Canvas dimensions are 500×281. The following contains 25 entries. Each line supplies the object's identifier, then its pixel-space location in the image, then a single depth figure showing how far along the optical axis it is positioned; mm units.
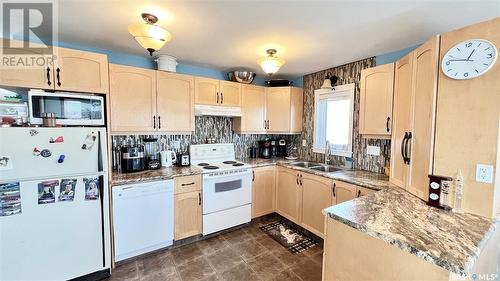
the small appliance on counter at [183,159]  2950
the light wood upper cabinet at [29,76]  1702
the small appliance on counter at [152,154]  2678
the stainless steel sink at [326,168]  2980
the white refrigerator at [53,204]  1610
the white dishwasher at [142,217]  2139
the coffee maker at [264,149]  3740
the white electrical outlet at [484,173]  1263
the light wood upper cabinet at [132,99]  2354
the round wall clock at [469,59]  1239
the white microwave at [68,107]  1742
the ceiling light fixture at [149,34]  1565
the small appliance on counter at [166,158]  2820
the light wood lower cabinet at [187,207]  2510
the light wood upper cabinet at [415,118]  1498
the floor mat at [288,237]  2571
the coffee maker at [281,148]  3924
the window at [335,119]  2994
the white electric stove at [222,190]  2693
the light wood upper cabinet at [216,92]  2928
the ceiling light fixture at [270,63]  2281
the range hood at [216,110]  2895
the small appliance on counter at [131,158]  2457
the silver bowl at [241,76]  3258
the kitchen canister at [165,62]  2658
